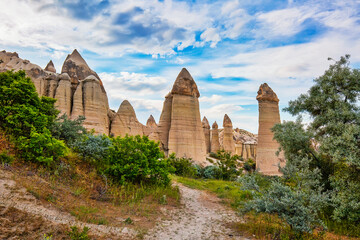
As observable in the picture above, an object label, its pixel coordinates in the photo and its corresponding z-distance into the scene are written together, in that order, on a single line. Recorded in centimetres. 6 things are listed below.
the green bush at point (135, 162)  859
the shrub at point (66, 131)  973
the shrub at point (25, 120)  715
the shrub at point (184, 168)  1655
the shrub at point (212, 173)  1755
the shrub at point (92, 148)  919
